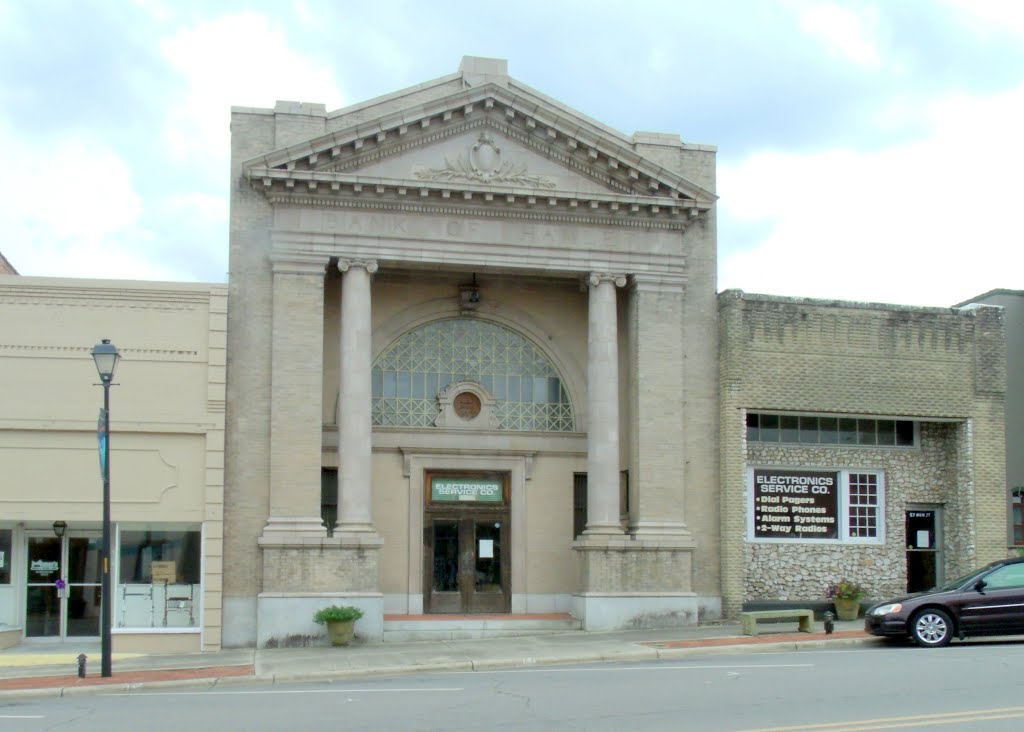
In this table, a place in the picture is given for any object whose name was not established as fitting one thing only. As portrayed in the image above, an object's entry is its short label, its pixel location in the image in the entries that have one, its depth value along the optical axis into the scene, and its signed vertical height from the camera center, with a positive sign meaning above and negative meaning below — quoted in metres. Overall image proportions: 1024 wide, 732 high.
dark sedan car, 19.70 -1.95
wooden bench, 22.31 -2.26
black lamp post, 18.45 +0.36
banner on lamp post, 19.10 +0.92
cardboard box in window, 23.47 -1.48
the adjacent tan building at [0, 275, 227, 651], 22.86 +0.68
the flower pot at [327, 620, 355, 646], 22.55 -2.54
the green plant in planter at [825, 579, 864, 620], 25.58 -2.22
